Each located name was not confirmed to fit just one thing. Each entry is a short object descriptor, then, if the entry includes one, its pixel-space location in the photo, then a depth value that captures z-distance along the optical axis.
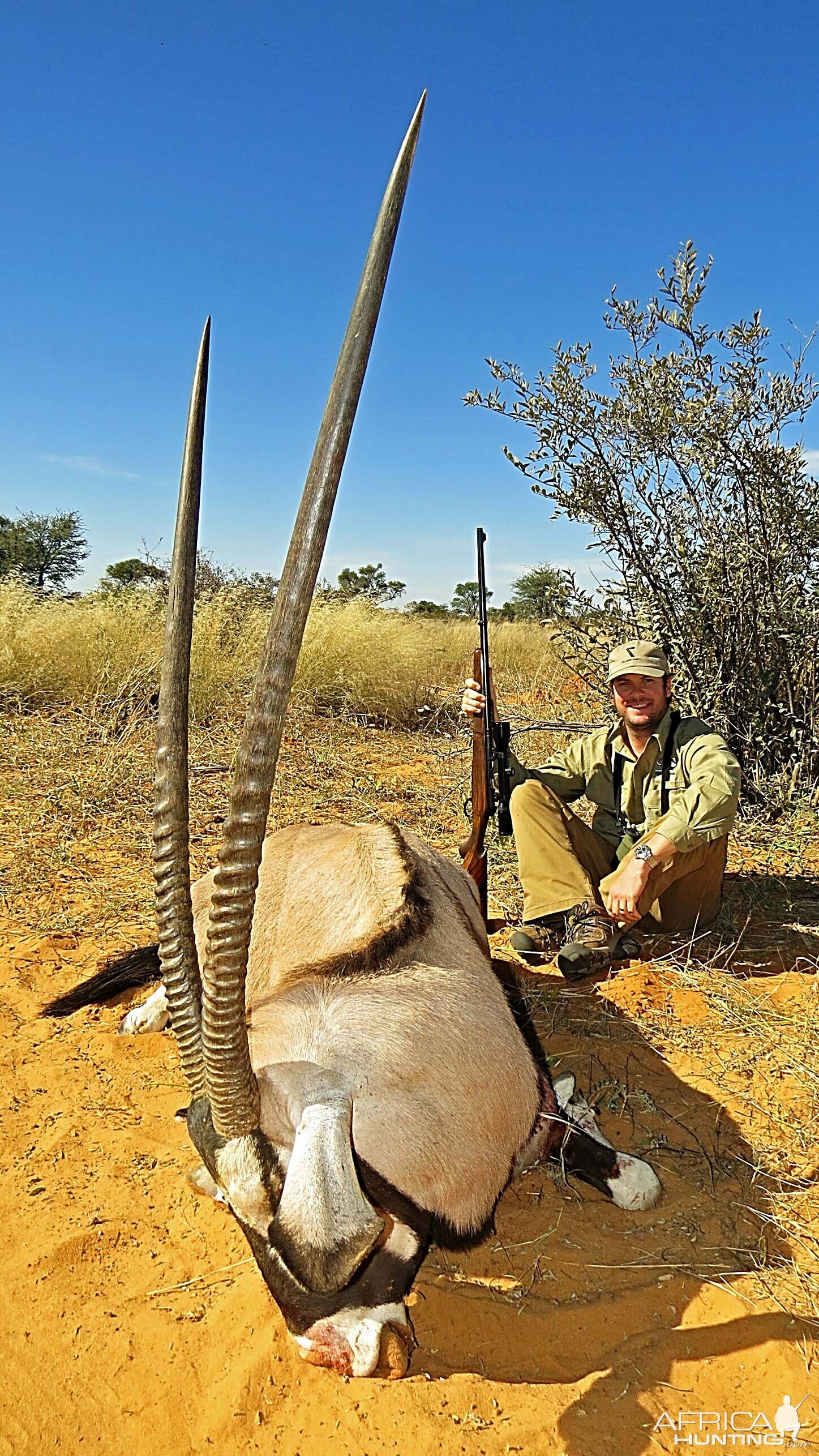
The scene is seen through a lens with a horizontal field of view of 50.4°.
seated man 3.71
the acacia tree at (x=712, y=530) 5.15
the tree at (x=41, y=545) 20.42
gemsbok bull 1.49
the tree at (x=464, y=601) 24.00
